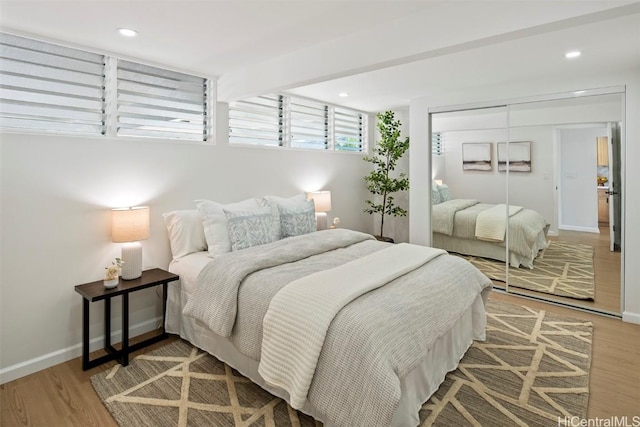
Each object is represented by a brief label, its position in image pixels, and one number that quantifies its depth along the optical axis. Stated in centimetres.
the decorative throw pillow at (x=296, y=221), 343
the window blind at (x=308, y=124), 446
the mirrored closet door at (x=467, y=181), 396
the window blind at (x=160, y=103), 297
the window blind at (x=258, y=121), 380
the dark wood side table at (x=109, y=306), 248
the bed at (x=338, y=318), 164
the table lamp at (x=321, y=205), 437
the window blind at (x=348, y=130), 515
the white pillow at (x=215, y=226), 296
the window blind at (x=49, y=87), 242
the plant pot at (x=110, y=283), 254
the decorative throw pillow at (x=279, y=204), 336
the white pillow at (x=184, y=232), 305
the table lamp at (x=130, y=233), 266
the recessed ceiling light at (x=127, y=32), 239
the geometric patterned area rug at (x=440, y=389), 198
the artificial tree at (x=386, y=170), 513
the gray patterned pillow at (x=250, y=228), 299
